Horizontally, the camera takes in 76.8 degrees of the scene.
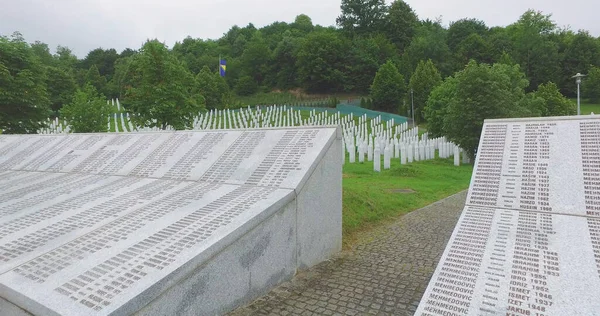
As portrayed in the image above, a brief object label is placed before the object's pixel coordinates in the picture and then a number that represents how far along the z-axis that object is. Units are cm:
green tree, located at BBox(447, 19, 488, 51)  7506
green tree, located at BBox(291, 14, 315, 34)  9712
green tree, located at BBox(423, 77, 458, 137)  3102
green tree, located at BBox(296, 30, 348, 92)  7025
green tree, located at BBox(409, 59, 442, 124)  5522
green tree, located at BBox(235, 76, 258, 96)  7631
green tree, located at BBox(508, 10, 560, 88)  6203
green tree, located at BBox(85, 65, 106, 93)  6062
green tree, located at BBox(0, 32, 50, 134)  1664
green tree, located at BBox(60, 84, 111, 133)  2078
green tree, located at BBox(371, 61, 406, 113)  6038
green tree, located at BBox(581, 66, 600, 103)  5531
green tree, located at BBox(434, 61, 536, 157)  2136
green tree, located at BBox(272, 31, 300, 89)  7662
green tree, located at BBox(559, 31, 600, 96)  6178
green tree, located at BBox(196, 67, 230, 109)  5025
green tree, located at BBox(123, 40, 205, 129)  1751
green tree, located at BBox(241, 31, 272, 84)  7906
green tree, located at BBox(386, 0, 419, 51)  8225
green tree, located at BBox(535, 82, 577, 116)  3810
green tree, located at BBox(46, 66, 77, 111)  4662
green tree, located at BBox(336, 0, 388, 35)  8419
